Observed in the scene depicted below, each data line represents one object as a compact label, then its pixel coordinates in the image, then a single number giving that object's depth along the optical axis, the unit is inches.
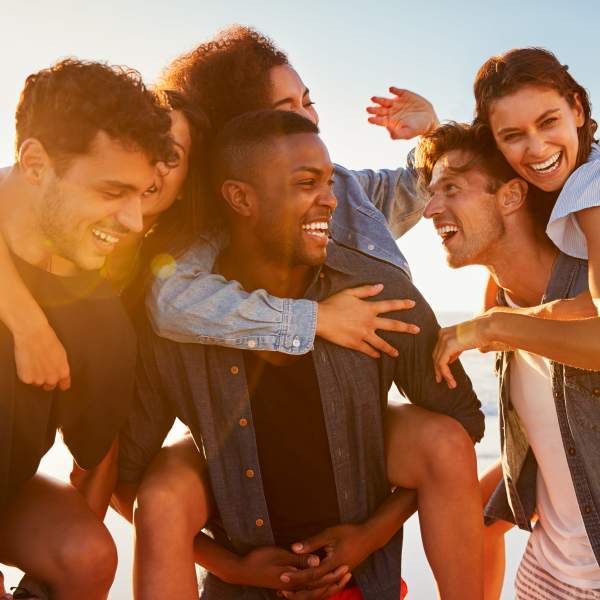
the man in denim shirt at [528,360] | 112.9
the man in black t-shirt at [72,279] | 96.7
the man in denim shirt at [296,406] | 111.1
